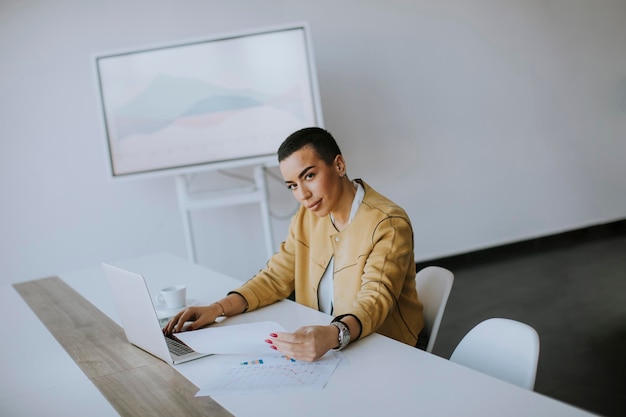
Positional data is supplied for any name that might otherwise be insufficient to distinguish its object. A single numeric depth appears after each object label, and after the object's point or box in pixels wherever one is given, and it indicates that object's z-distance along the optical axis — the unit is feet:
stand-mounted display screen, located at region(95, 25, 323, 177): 12.98
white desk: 4.09
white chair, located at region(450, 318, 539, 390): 4.93
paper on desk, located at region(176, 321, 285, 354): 5.39
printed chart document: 4.68
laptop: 5.39
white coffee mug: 6.94
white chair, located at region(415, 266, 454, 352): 6.55
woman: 6.13
